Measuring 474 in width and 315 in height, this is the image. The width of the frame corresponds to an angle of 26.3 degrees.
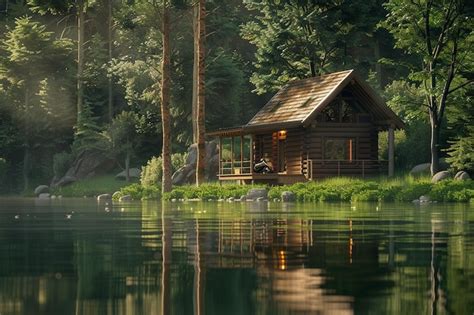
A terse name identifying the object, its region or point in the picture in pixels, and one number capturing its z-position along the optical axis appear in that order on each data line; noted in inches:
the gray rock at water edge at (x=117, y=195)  2138.8
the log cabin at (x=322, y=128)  2184.5
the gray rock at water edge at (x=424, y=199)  1503.4
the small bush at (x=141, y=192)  2106.3
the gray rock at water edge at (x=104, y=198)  2124.8
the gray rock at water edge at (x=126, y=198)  2057.7
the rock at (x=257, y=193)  1833.2
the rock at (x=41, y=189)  2938.0
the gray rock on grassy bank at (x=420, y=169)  2155.5
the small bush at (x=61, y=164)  3112.7
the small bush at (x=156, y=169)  2596.0
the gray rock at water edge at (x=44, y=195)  2678.4
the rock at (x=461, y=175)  1843.0
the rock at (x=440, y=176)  1837.5
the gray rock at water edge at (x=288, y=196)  1736.0
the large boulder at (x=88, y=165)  3053.6
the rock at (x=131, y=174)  2960.1
